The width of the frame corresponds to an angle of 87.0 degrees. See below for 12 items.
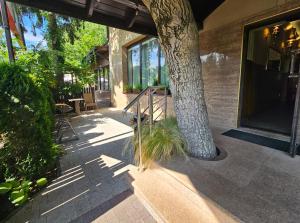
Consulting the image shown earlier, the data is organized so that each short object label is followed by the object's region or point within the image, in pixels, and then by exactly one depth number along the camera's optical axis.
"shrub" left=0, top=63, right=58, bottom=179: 2.06
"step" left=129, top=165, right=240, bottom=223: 1.36
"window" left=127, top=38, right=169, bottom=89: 5.17
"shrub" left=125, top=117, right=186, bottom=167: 2.20
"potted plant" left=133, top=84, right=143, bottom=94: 6.23
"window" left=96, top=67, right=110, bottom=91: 10.14
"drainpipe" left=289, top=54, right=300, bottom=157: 1.94
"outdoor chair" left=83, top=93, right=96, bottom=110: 7.34
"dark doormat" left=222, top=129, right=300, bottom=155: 2.36
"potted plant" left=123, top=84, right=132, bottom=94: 6.84
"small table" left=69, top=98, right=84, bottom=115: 6.57
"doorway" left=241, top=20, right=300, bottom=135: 3.13
